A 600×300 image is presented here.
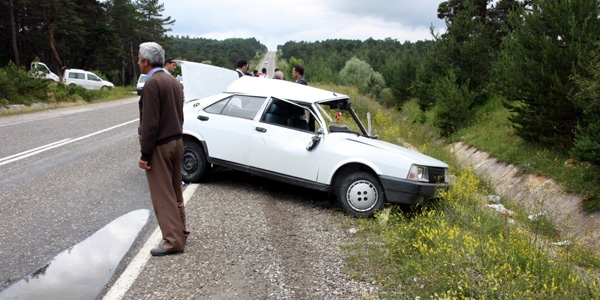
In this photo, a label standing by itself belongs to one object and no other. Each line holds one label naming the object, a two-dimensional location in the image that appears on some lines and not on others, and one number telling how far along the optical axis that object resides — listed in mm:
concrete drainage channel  8734
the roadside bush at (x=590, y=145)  8758
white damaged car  6363
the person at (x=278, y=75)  14155
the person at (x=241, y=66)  11484
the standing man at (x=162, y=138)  4496
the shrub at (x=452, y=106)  19453
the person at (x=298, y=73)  10932
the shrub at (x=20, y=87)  19469
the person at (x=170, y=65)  9352
